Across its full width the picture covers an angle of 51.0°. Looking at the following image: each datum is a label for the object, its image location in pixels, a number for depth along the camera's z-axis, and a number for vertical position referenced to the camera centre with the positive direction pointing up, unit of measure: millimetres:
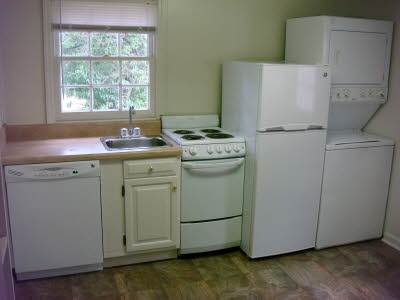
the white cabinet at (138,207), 2951 -973
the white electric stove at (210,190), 3115 -880
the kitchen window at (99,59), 3195 +90
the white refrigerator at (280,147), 3014 -530
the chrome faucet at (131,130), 3352 -474
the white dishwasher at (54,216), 2738 -984
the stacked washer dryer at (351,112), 3334 -304
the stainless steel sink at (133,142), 3291 -561
